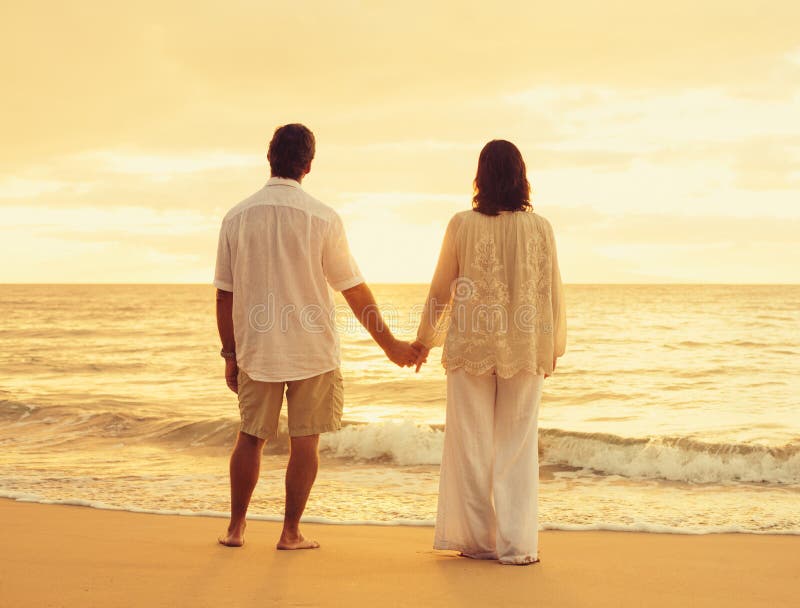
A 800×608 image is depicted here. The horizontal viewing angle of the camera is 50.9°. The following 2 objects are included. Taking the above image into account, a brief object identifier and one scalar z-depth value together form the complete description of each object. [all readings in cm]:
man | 377
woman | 380
